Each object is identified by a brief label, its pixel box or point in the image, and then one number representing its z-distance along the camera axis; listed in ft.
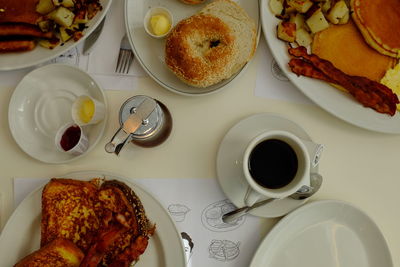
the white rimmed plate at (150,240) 3.25
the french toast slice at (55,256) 3.01
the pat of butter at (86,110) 3.39
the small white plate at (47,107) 3.44
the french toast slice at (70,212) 3.19
